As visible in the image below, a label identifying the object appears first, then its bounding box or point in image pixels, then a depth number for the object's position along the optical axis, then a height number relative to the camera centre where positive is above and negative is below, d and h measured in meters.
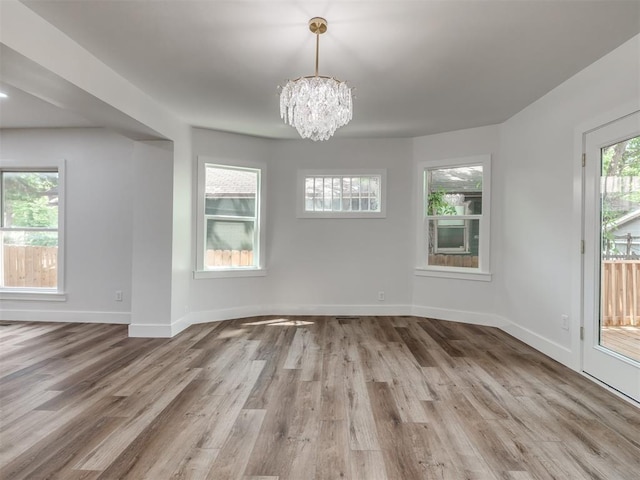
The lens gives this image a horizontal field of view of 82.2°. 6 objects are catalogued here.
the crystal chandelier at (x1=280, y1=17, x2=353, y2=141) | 2.35 +0.91
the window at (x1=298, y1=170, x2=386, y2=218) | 5.27 +0.69
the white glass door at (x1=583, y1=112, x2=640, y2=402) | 2.66 -0.09
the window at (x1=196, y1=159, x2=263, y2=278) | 4.83 +0.28
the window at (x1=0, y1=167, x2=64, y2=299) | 4.90 +0.11
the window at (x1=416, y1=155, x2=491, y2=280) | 4.77 +0.33
